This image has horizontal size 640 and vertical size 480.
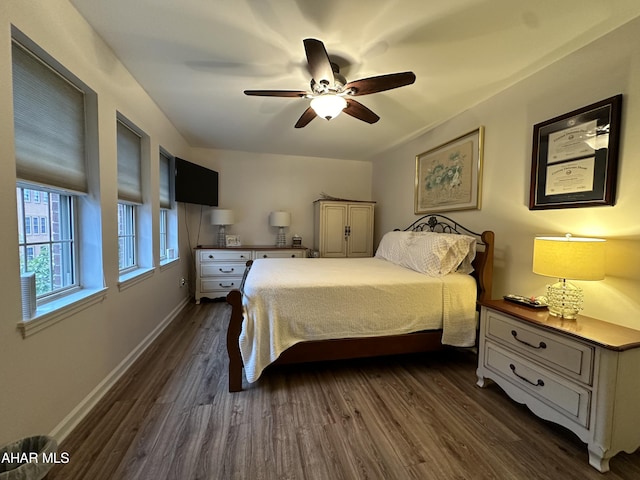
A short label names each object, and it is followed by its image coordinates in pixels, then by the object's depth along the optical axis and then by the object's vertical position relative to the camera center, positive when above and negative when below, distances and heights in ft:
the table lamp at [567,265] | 4.99 -0.62
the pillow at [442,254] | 7.97 -0.73
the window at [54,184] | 4.29 +0.72
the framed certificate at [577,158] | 5.46 +1.75
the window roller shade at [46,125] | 4.22 +1.77
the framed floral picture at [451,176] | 8.82 +2.10
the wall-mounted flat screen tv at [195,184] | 11.69 +2.02
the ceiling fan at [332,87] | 5.57 +3.38
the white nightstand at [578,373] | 4.32 -2.59
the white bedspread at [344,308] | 6.40 -2.06
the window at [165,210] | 10.76 +0.66
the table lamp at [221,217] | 13.74 +0.50
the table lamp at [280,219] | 14.52 +0.48
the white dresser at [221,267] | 13.14 -2.04
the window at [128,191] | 7.37 +0.98
